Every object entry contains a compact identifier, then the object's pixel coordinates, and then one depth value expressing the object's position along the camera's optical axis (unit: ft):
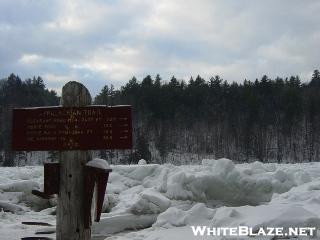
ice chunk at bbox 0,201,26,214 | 42.09
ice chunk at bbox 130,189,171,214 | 39.24
